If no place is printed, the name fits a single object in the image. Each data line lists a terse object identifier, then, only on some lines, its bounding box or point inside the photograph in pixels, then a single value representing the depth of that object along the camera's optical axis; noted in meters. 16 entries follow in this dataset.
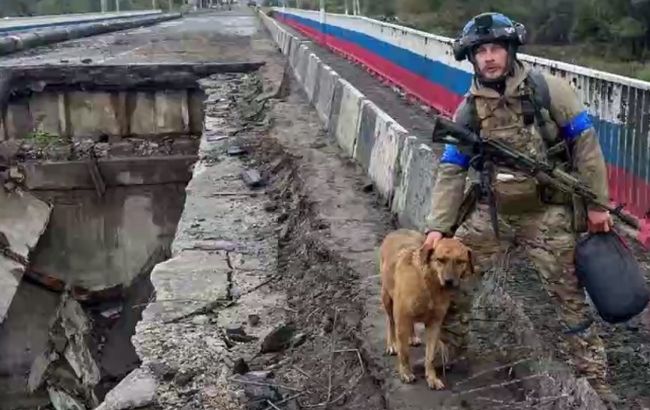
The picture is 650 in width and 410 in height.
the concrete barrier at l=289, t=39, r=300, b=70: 20.98
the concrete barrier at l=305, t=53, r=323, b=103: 15.58
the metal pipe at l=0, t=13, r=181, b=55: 25.94
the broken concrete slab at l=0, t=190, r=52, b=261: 15.08
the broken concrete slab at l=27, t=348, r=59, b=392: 13.81
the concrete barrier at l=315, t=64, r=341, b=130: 13.15
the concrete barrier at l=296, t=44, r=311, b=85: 18.17
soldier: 4.18
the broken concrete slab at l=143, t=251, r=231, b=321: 6.79
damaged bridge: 5.16
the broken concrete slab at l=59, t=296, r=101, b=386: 14.52
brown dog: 4.17
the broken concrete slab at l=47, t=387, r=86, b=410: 13.74
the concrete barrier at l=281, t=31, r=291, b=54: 25.04
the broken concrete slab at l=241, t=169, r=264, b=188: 10.78
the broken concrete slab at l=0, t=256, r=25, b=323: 13.43
